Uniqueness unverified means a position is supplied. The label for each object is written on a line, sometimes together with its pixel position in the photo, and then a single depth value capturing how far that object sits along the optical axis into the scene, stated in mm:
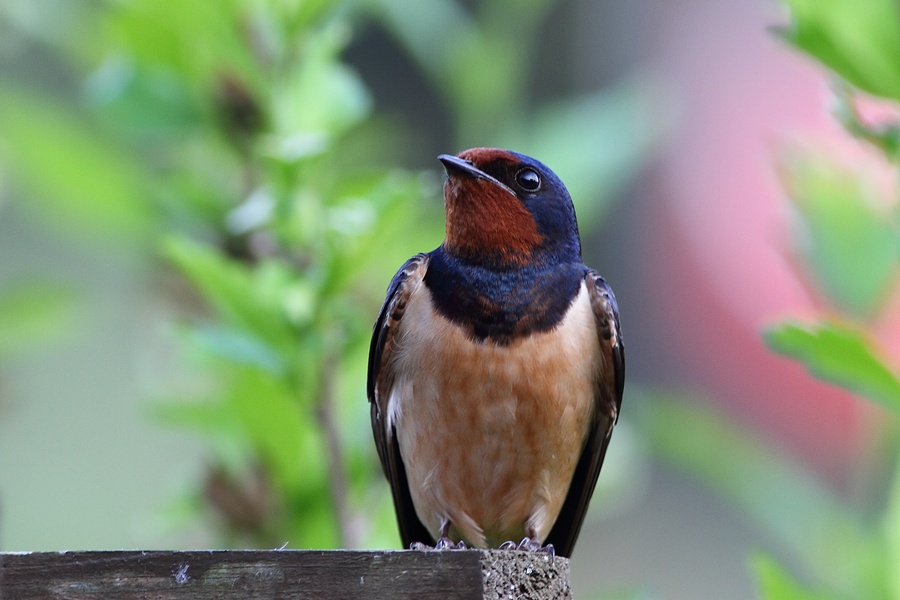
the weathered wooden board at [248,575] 2753
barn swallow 2852
